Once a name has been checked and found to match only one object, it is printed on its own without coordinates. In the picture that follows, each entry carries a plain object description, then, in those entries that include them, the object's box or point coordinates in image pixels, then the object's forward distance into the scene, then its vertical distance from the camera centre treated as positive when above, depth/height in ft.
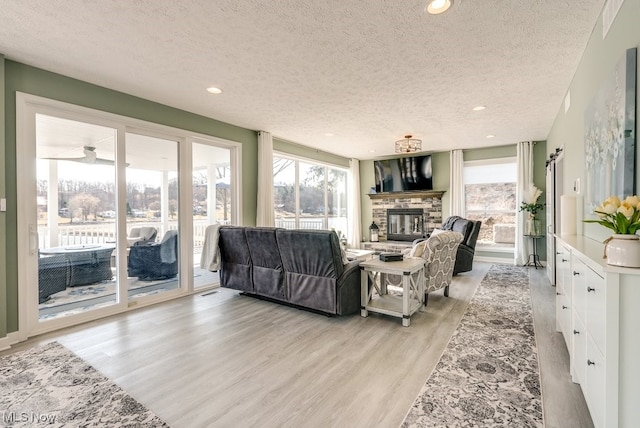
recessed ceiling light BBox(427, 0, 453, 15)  6.68 +4.54
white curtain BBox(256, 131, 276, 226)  17.56 +1.76
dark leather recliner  17.52 -1.98
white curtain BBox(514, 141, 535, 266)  20.49 +1.76
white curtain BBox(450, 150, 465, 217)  22.89 +2.10
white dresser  4.16 -1.91
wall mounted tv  24.23 +3.07
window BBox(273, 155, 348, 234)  21.07 +1.34
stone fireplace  24.54 -0.11
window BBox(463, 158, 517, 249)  22.07 +0.90
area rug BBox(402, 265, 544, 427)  5.80 -3.87
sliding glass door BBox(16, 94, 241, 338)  9.82 +0.08
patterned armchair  12.01 -1.81
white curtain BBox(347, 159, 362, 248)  27.20 +0.41
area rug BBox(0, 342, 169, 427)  5.83 -3.90
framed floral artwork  5.44 +1.55
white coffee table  10.27 -2.83
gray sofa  10.85 -2.19
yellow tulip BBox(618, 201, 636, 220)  4.52 +0.00
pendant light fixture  17.13 +3.72
